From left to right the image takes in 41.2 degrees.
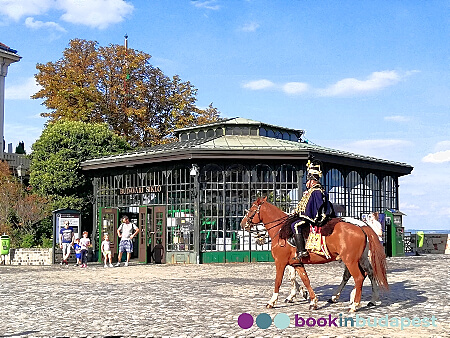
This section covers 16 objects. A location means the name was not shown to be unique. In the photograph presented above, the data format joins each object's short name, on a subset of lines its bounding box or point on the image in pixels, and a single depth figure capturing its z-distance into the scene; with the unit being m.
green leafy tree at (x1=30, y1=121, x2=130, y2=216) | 29.19
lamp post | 29.77
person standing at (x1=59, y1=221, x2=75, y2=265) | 24.23
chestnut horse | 10.70
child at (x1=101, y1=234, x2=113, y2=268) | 22.81
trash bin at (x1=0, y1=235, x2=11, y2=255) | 24.30
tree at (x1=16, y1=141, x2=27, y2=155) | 49.34
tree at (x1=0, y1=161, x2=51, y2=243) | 27.45
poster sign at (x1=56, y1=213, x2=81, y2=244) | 24.50
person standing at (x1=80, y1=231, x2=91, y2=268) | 23.07
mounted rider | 10.93
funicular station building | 22.94
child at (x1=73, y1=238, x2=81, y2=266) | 23.11
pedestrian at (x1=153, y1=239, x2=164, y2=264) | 23.77
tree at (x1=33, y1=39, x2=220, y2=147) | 39.12
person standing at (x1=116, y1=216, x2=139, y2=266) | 22.36
